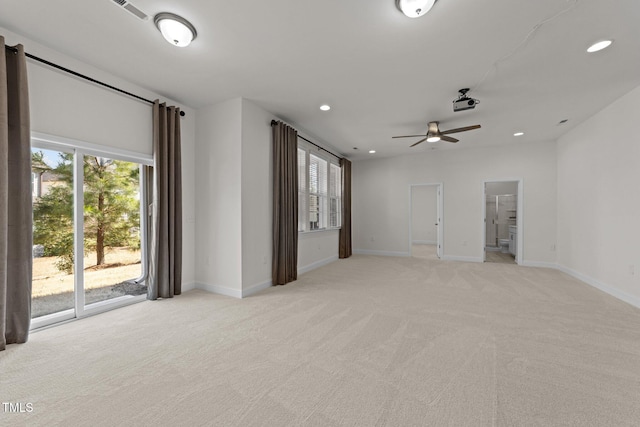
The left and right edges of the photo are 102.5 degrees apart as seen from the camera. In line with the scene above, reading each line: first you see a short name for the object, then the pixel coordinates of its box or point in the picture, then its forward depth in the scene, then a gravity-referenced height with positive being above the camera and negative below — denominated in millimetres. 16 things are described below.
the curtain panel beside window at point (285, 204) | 4258 +123
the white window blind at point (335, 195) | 6531 +411
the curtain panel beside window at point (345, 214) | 6891 -78
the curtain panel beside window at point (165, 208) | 3457 +62
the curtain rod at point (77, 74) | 2408 +1493
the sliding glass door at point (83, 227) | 2781 -170
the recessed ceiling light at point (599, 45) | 2404 +1565
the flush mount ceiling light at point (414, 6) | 1841 +1492
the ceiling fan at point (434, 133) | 4395 +1337
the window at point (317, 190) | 5273 +504
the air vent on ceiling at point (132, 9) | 1935 +1593
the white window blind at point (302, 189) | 5211 +461
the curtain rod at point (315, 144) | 4215 +1465
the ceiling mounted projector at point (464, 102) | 3371 +1432
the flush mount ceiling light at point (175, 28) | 2100 +1559
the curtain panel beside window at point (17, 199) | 2291 +134
